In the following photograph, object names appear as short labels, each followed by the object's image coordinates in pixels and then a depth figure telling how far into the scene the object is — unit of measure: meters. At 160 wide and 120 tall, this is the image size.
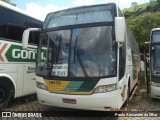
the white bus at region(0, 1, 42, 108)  4.00
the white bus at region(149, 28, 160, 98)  4.96
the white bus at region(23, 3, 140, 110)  3.31
